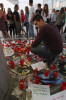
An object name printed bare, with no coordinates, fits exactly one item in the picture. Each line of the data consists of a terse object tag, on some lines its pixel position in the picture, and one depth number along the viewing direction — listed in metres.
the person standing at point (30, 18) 3.12
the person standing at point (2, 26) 2.93
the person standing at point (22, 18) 3.98
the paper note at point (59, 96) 1.16
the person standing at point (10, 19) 3.15
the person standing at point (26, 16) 3.44
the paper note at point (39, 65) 1.71
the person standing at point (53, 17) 3.86
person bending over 1.38
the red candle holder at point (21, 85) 1.25
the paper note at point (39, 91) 1.17
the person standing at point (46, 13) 3.28
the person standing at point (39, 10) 3.37
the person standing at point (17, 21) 3.21
